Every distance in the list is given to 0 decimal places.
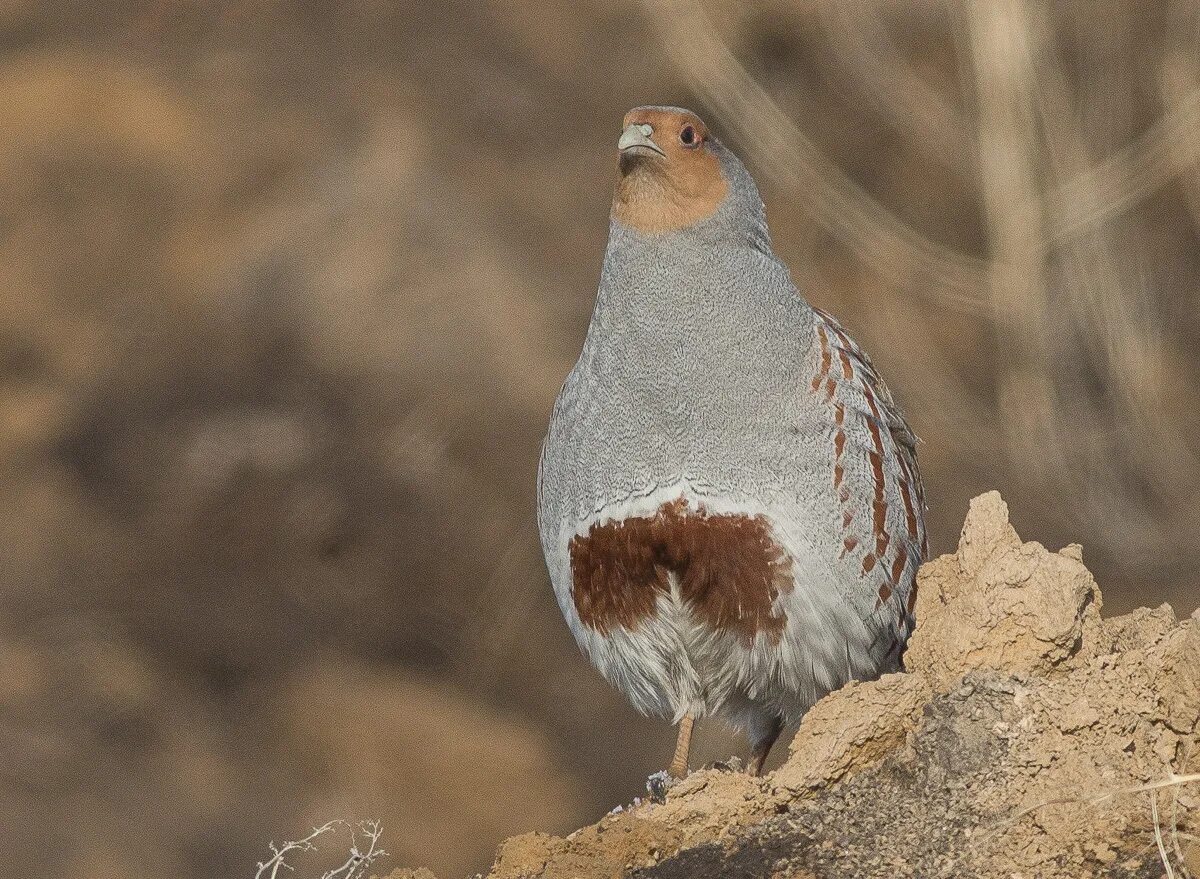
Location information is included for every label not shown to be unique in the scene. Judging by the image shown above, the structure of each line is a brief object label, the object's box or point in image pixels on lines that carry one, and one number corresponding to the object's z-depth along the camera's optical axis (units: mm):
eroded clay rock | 6570
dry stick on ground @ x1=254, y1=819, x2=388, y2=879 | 6551
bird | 8586
